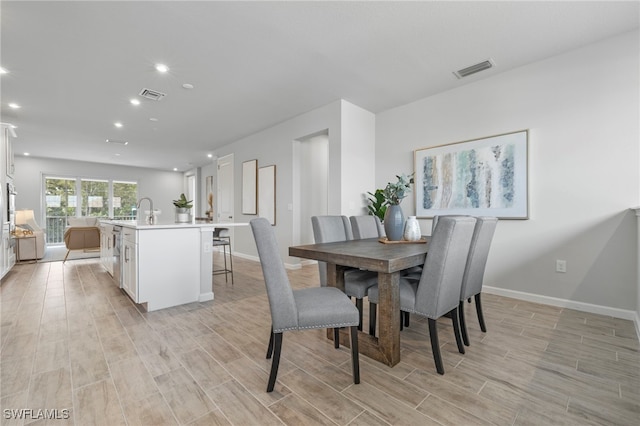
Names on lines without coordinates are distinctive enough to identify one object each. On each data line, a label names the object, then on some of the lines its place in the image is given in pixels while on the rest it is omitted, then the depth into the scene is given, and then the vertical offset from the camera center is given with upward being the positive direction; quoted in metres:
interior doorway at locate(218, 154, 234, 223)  6.75 +0.55
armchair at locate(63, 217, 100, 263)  5.35 -0.50
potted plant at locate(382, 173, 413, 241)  2.38 -0.01
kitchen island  2.74 -0.53
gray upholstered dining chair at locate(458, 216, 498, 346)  2.04 -0.40
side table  5.34 -0.55
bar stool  3.80 -0.33
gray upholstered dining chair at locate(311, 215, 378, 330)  2.11 -0.25
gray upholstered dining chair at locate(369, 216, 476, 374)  1.65 -0.38
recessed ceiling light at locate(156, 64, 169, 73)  3.13 +1.63
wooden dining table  1.58 -0.31
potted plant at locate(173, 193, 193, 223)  3.54 +0.02
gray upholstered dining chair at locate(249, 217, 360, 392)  1.52 -0.54
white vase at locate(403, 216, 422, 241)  2.43 -0.16
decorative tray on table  2.35 -0.25
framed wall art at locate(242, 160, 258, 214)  5.82 +0.54
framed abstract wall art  3.18 +0.43
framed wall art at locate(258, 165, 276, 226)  5.33 +0.39
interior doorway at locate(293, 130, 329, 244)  4.93 +0.57
